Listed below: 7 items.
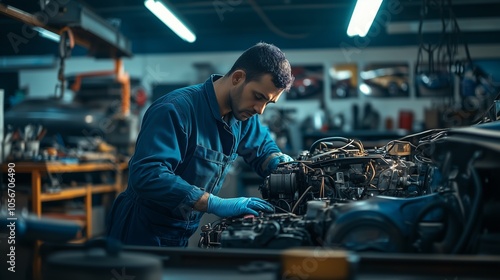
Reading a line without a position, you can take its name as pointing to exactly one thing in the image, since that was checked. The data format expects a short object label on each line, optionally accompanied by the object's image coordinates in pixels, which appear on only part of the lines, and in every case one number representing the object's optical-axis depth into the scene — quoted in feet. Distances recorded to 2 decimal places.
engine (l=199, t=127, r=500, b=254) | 4.34
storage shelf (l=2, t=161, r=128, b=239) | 14.49
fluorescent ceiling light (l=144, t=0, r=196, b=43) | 15.74
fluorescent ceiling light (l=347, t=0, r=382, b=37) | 13.42
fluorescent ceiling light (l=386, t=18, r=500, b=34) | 22.78
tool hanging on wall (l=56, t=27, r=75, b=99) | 14.36
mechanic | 6.67
